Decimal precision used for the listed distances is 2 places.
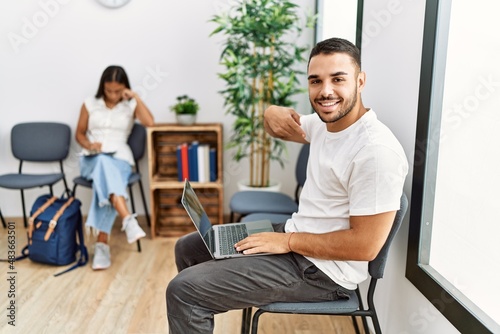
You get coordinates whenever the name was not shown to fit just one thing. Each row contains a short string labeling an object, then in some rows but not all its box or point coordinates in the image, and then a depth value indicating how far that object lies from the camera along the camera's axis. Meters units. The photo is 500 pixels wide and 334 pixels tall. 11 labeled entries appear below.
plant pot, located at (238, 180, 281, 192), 3.06
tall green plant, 2.78
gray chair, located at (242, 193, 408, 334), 1.37
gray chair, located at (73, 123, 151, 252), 3.38
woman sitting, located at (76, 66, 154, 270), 2.87
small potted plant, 3.22
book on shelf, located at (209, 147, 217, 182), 3.27
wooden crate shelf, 3.30
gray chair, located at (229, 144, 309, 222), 2.43
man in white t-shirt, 1.27
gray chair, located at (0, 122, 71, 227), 3.45
